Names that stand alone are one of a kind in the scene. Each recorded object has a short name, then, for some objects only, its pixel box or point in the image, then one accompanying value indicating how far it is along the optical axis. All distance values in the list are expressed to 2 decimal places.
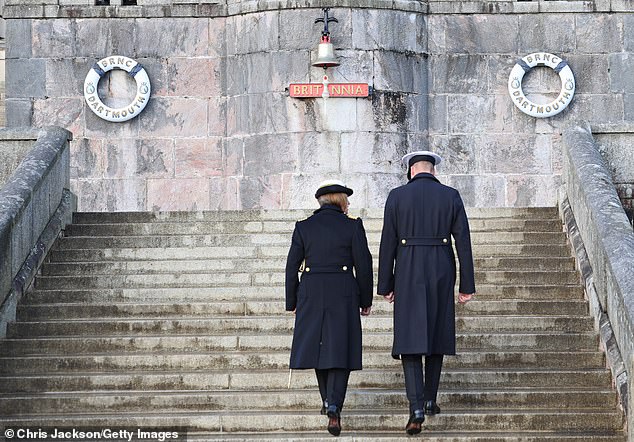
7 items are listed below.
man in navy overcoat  10.85
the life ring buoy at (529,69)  19.83
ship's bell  18.89
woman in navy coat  10.91
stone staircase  11.27
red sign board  19.09
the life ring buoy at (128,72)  19.81
